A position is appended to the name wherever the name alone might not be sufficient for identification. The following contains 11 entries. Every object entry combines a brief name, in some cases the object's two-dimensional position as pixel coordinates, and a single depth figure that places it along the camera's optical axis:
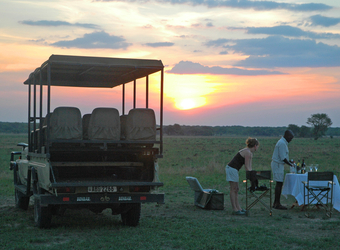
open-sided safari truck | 7.69
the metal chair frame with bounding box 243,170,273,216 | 9.49
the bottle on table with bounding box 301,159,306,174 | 10.77
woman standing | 9.53
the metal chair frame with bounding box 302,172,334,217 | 9.54
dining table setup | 10.24
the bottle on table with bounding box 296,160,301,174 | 10.71
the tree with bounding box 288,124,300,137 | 107.81
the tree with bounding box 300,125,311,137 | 106.56
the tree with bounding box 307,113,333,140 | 91.99
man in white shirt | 10.38
